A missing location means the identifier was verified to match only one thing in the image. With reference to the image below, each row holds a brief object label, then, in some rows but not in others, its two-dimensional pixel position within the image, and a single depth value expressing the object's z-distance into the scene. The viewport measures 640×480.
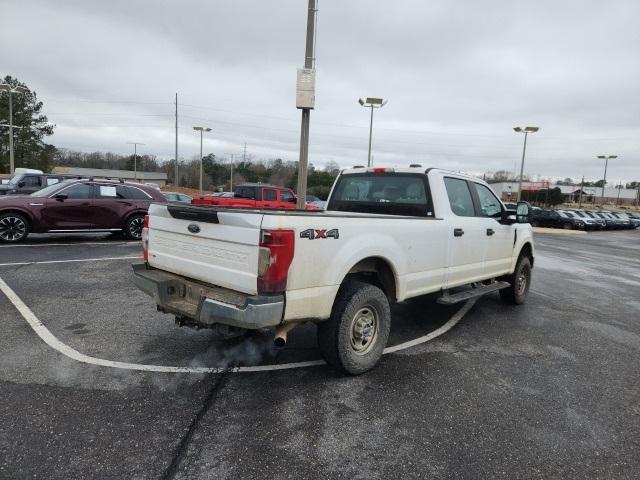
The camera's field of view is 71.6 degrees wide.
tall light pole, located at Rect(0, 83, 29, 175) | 29.04
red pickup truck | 17.52
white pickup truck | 3.28
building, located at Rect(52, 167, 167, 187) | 89.44
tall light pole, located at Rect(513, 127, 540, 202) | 34.53
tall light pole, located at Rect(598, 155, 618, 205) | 51.90
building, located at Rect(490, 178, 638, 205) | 87.76
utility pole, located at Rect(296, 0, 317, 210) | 9.95
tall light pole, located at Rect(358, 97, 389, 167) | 24.20
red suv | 10.63
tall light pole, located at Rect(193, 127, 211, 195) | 42.24
